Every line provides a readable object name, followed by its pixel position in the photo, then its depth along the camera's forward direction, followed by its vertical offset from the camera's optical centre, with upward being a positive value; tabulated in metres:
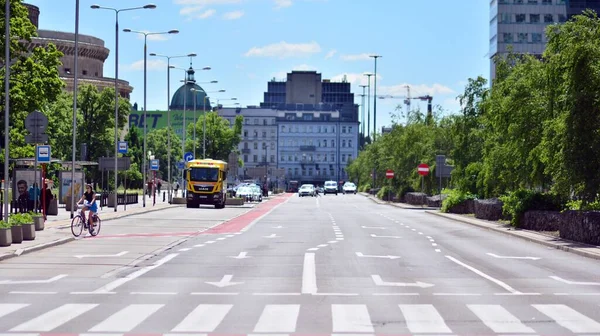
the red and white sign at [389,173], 95.00 +0.99
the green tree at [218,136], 142.50 +6.41
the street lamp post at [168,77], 78.94 +8.26
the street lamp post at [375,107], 175.21 +13.13
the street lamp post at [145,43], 64.57 +9.01
